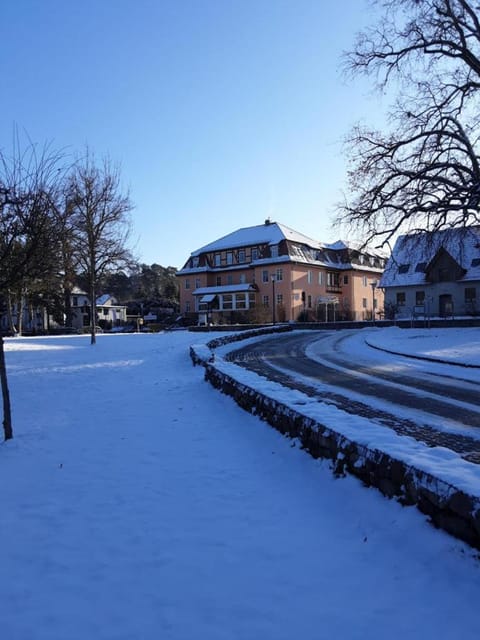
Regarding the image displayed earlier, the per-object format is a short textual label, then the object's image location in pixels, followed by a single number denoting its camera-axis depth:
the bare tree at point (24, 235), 6.50
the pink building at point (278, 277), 52.53
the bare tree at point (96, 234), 26.33
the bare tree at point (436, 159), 18.28
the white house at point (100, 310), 67.25
